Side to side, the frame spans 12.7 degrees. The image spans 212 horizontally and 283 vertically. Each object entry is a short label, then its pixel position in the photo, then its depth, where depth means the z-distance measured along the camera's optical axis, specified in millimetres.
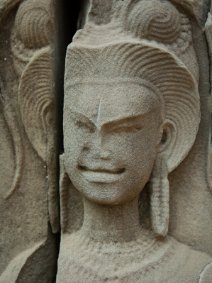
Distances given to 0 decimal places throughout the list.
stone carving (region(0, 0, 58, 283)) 1092
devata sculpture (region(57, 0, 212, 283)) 1026
